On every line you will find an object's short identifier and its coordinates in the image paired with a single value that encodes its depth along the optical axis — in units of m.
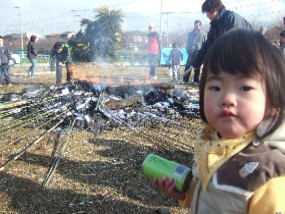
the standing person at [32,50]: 14.03
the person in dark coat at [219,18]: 4.33
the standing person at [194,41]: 10.54
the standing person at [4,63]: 11.17
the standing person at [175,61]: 13.72
